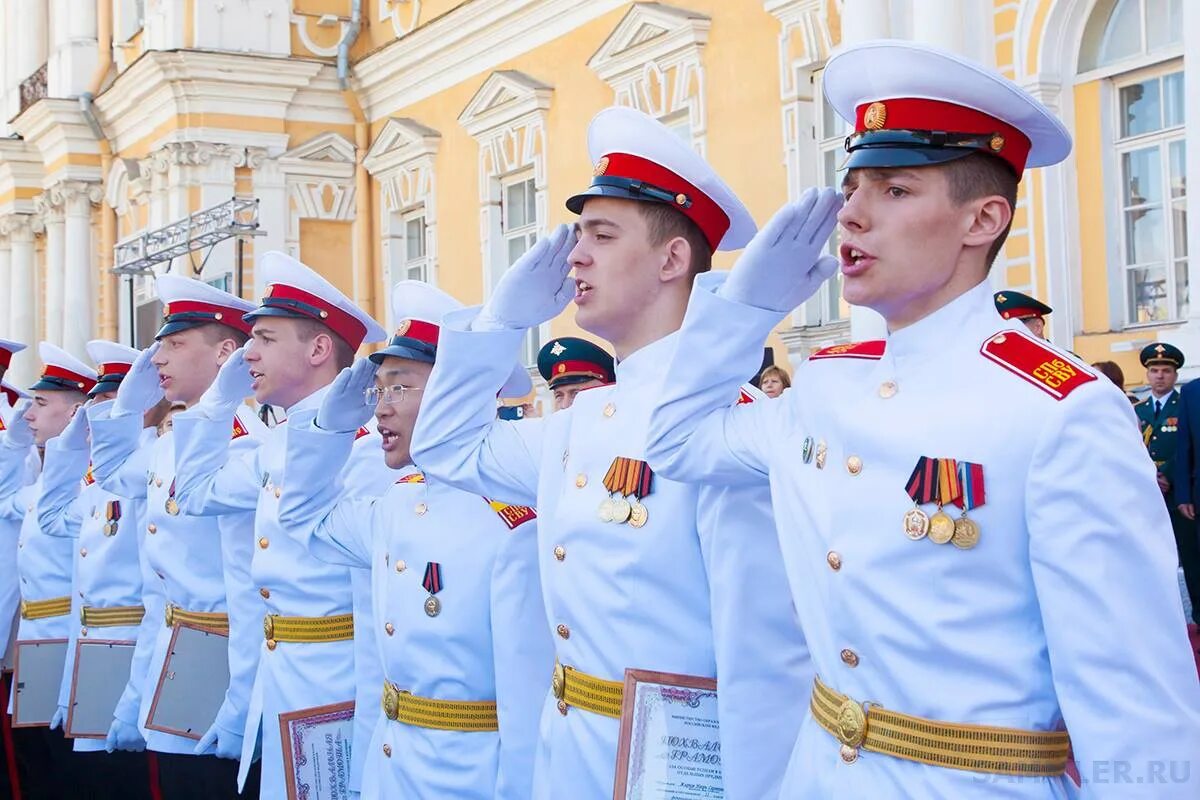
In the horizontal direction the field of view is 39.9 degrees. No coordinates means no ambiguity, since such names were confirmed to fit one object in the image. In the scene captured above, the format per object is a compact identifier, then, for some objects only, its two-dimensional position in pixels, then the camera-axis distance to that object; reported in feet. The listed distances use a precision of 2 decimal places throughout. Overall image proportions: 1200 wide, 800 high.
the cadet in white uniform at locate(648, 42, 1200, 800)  7.00
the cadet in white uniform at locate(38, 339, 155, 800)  19.35
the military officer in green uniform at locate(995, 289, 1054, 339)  18.94
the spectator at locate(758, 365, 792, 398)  29.48
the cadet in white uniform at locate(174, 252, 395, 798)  14.57
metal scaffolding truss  47.14
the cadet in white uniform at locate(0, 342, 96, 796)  22.22
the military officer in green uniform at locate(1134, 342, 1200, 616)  28.12
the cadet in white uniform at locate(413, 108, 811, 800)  9.32
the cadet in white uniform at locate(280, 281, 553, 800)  11.75
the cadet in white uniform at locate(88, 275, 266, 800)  16.29
